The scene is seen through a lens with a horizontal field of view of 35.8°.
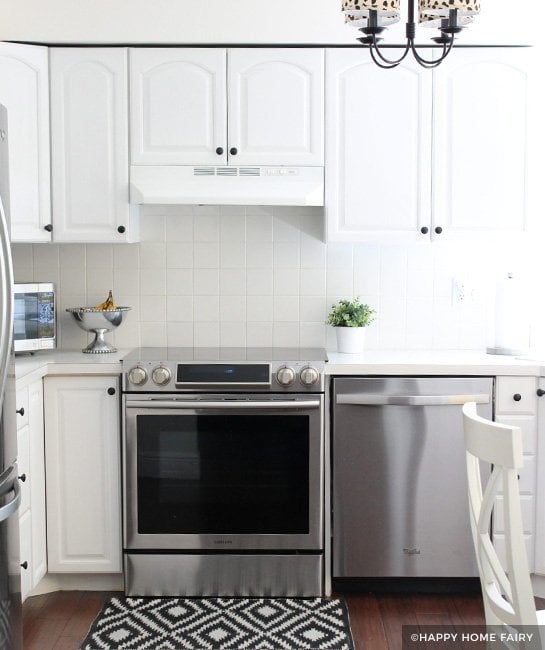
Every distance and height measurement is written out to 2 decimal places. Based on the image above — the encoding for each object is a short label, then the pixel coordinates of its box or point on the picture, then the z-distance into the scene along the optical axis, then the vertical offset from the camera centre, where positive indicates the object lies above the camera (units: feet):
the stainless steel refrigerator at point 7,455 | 7.27 -1.49
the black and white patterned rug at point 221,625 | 10.09 -4.19
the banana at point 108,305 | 12.30 -0.20
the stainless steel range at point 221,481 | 11.27 -2.55
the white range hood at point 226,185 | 11.74 +1.49
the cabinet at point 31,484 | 10.51 -2.49
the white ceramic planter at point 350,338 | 12.35 -0.69
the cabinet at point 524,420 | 11.28 -1.73
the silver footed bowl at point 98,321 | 12.17 -0.43
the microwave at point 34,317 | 11.78 -0.35
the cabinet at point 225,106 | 11.80 +2.60
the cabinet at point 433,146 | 11.79 +2.04
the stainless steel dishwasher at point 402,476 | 11.25 -2.48
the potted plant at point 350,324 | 12.37 -0.48
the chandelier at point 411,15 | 6.77 +2.27
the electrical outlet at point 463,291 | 13.06 +0.00
